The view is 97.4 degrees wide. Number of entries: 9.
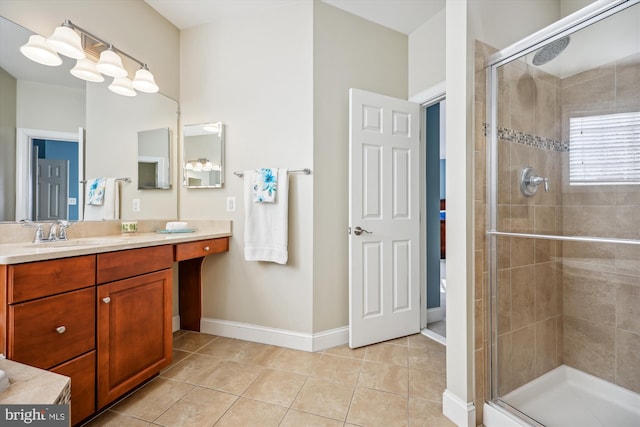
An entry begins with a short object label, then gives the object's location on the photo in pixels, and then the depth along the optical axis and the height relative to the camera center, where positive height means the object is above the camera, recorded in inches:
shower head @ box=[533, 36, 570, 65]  54.2 +33.0
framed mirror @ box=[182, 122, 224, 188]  94.0 +20.0
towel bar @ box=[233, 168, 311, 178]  84.0 +12.9
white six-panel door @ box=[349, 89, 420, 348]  84.7 -1.4
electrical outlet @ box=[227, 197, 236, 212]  93.4 +3.2
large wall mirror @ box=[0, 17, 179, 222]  58.0 +20.9
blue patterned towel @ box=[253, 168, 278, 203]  84.2 +8.6
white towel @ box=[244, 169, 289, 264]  84.3 -3.5
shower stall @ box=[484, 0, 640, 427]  57.1 -2.6
